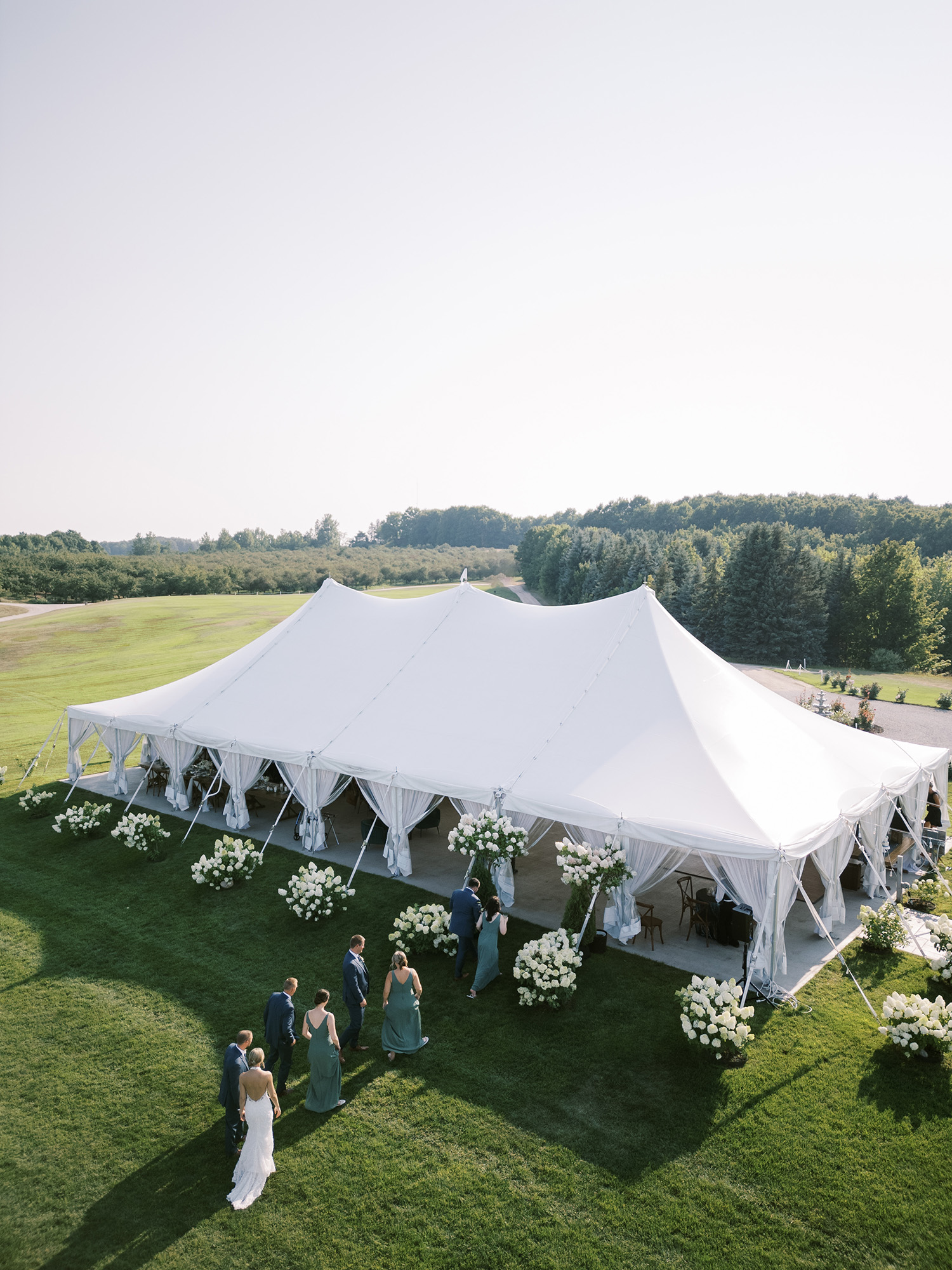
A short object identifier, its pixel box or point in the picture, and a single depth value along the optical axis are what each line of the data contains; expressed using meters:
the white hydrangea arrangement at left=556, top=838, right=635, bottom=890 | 8.33
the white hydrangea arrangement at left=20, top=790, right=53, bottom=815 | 14.37
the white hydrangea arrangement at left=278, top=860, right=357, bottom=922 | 9.38
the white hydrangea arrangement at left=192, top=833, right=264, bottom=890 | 10.56
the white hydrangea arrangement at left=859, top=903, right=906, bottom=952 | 8.82
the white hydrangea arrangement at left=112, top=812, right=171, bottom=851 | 11.88
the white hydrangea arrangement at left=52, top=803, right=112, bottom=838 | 12.85
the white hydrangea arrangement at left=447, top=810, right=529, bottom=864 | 8.91
